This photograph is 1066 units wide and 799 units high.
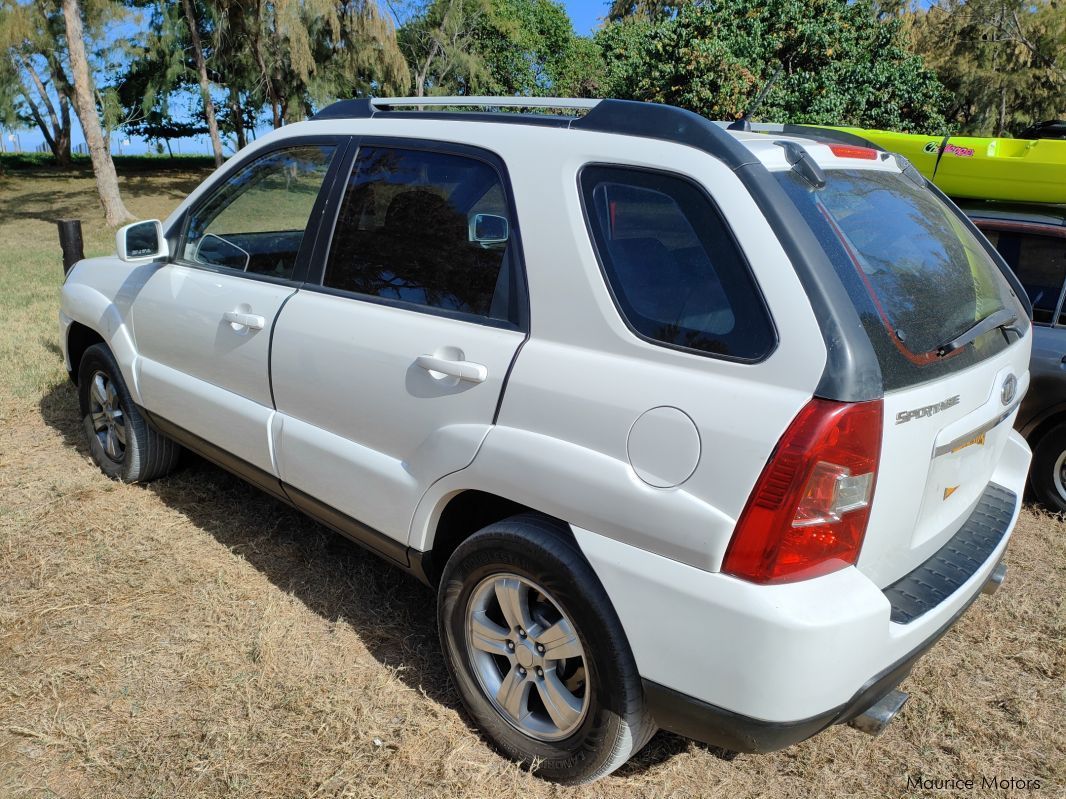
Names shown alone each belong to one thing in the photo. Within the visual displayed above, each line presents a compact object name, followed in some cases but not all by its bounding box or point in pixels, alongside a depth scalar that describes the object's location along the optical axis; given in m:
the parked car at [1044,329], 4.29
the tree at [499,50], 33.78
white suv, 1.89
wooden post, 6.84
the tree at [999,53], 23.11
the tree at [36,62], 21.34
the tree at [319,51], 21.92
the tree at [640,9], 30.00
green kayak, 4.88
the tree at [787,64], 14.47
